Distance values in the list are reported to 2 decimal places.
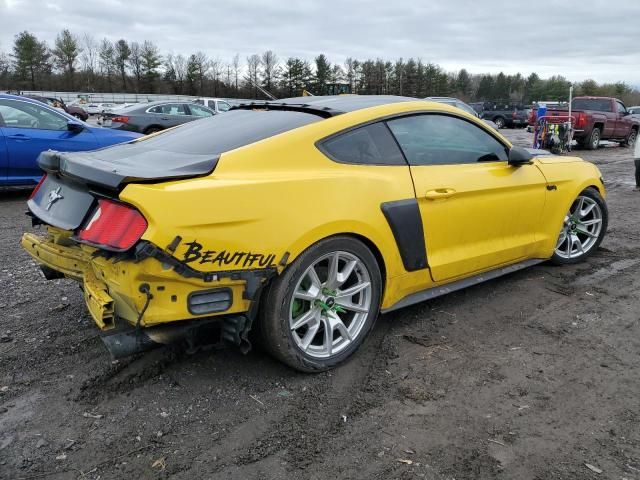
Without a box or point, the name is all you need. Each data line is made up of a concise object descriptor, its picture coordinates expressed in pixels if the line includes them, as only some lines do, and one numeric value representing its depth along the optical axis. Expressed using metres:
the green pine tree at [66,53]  76.65
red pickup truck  17.41
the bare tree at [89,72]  74.38
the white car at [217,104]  25.29
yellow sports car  2.41
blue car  7.29
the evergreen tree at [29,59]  71.19
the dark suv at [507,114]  33.28
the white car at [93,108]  42.44
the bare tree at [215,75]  81.88
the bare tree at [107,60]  80.00
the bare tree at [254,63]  83.88
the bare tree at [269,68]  81.62
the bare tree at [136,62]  78.50
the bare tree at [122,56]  78.56
